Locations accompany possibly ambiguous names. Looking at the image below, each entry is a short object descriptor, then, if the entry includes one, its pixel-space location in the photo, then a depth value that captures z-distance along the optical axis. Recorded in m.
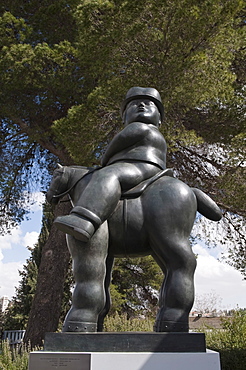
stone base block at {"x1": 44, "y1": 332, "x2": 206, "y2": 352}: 2.27
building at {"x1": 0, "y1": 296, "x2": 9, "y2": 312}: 22.83
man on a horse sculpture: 2.41
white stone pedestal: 2.14
